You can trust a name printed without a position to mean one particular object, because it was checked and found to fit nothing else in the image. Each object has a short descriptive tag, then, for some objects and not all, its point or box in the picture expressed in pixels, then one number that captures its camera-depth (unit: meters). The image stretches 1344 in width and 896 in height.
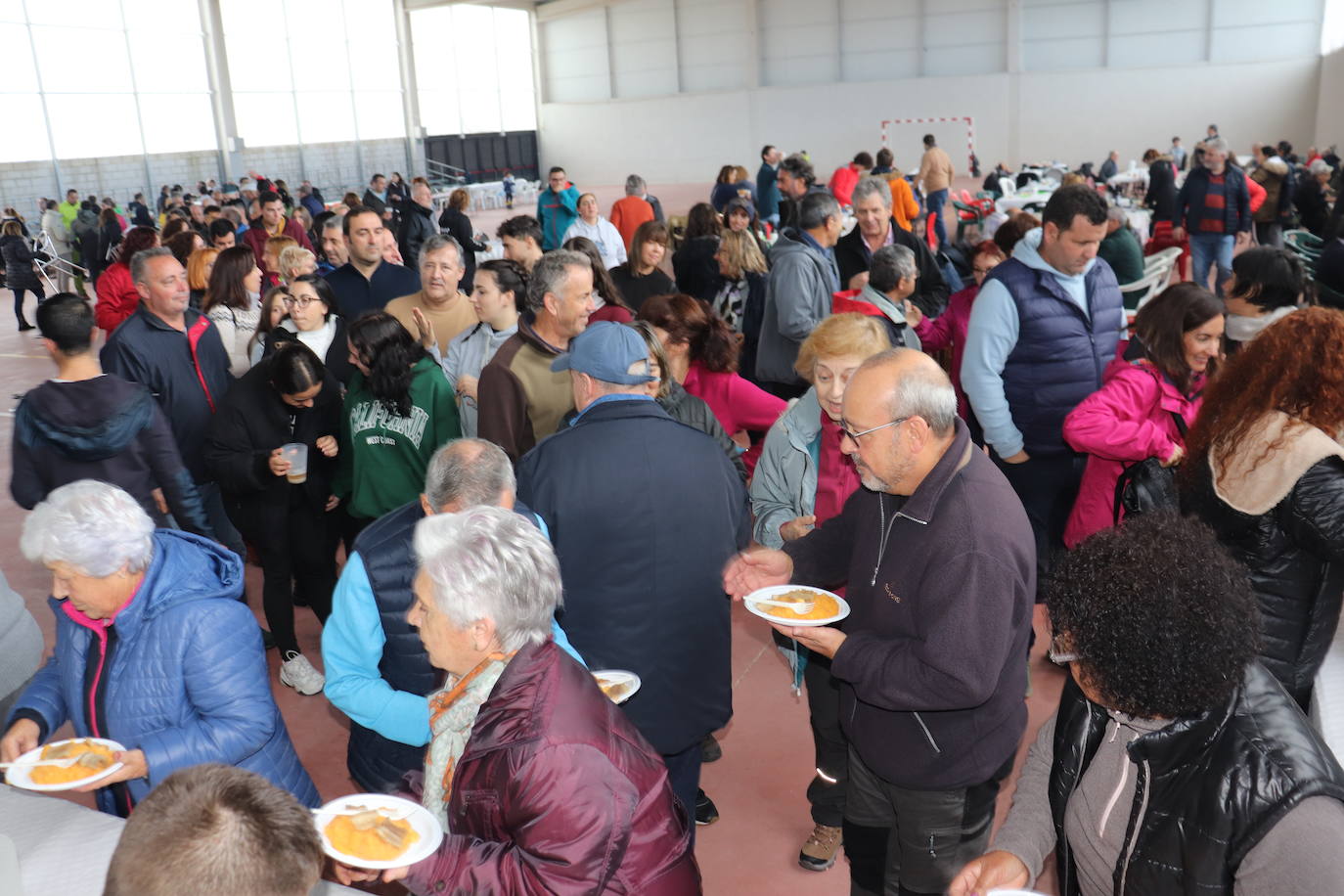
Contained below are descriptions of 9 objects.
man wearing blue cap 2.54
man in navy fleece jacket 1.97
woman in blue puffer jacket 2.09
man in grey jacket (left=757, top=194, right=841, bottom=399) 4.81
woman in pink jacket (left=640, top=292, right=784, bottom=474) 3.74
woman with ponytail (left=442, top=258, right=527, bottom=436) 4.21
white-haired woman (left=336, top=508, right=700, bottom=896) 1.55
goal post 25.91
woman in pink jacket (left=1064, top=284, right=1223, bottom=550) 3.27
